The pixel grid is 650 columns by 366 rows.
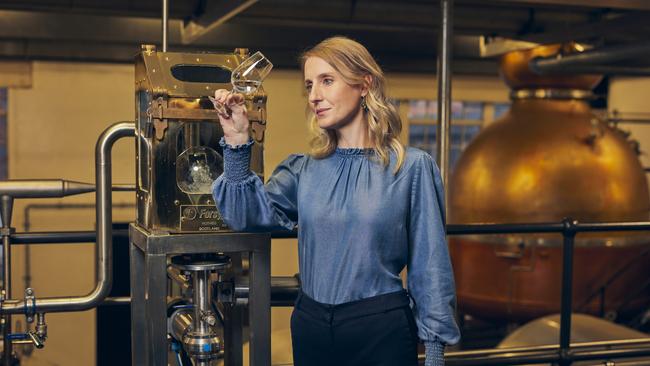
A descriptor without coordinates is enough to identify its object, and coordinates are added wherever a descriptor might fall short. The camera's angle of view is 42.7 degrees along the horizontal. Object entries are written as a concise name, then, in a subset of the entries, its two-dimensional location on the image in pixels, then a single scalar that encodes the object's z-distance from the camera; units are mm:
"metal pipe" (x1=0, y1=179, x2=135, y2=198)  1996
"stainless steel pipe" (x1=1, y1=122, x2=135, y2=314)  1886
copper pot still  4902
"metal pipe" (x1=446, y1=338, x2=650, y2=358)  2555
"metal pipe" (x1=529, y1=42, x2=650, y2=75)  3447
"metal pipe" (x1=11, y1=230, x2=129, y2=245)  2145
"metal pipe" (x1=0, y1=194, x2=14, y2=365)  1986
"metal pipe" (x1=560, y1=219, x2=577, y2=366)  2512
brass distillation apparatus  1623
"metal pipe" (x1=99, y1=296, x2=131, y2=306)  2189
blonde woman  1560
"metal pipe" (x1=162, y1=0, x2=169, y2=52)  2217
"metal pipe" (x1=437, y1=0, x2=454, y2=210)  2863
